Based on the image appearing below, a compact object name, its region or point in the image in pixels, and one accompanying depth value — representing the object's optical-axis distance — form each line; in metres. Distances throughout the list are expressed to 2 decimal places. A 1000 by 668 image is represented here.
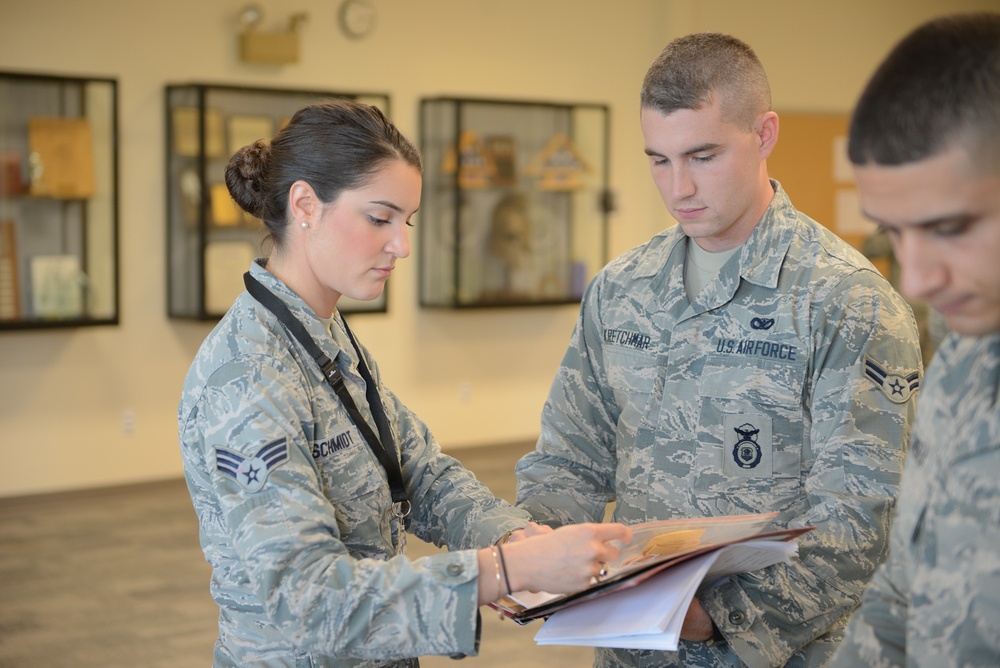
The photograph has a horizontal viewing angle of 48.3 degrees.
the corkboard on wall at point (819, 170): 9.94
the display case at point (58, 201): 6.70
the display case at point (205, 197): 7.15
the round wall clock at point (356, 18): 7.84
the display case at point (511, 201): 8.28
